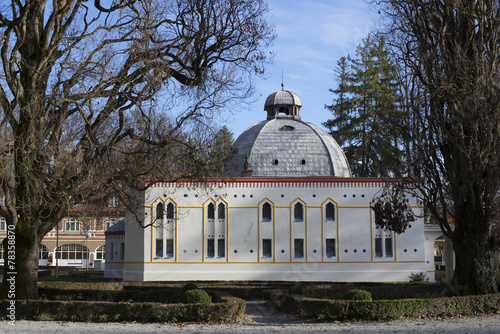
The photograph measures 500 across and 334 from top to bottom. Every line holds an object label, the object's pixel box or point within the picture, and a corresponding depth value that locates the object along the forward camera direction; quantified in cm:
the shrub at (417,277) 3311
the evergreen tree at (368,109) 4916
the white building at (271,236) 3372
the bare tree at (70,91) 1667
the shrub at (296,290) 2092
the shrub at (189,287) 2000
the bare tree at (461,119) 1797
